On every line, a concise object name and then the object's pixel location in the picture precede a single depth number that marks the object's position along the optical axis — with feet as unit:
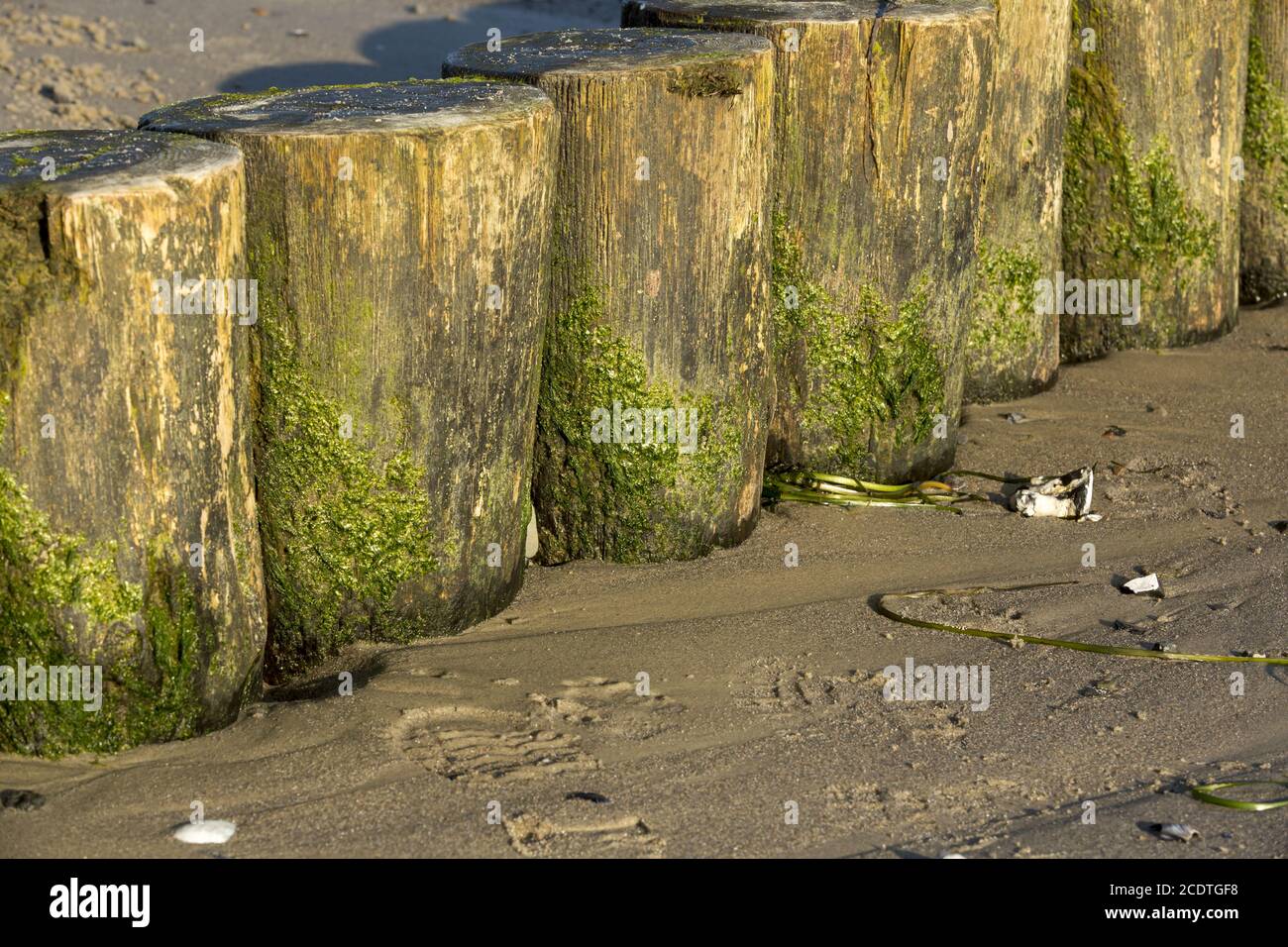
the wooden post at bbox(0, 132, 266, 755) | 10.36
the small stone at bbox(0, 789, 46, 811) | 10.75
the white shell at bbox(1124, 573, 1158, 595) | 14.52
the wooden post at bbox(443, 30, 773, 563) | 13.69
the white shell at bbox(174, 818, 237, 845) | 10.43
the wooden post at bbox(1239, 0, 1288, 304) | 21.89
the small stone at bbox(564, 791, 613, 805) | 11.02
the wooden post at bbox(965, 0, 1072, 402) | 18.11
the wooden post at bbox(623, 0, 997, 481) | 15.48
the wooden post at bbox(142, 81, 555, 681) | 11.76
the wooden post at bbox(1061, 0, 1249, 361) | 19.76
